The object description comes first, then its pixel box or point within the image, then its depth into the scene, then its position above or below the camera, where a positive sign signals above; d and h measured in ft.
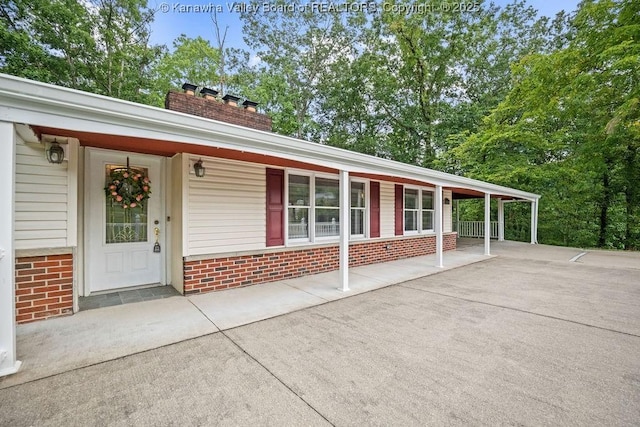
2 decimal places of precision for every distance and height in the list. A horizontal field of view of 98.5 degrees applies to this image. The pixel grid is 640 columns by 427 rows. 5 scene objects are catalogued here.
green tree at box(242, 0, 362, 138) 52.29 +32.86
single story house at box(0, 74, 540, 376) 7.98 +0.68
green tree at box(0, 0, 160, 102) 33.22 +23.00
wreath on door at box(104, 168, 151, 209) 13.73 +1.29
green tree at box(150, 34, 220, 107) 46.50 +26.17
